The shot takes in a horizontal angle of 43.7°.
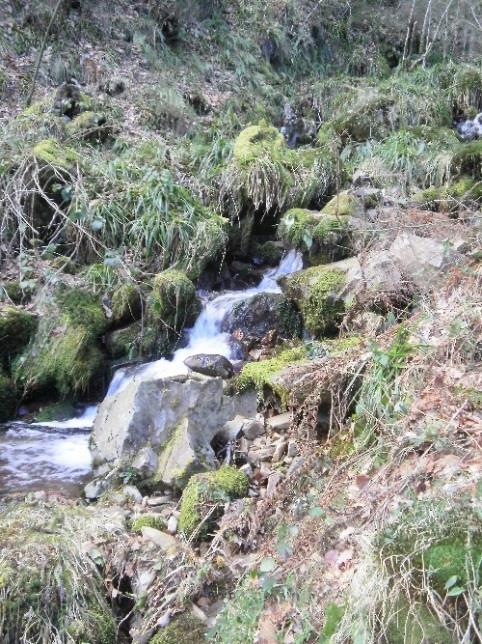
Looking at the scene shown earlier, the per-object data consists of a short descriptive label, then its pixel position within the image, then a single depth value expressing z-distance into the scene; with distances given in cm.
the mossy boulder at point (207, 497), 331
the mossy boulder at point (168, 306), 621
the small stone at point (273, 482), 352
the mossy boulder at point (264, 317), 620
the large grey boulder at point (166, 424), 407
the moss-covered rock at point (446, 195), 668
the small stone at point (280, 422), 421
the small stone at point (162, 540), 319
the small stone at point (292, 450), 382
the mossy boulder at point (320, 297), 560
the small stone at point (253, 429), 429
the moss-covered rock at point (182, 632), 271
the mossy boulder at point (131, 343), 608
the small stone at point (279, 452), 394
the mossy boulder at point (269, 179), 759
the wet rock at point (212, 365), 563
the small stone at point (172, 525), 343
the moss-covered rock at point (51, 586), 268
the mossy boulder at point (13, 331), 589
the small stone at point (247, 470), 386
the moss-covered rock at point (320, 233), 654
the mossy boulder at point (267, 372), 455
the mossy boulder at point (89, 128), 855
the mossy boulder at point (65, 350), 573
